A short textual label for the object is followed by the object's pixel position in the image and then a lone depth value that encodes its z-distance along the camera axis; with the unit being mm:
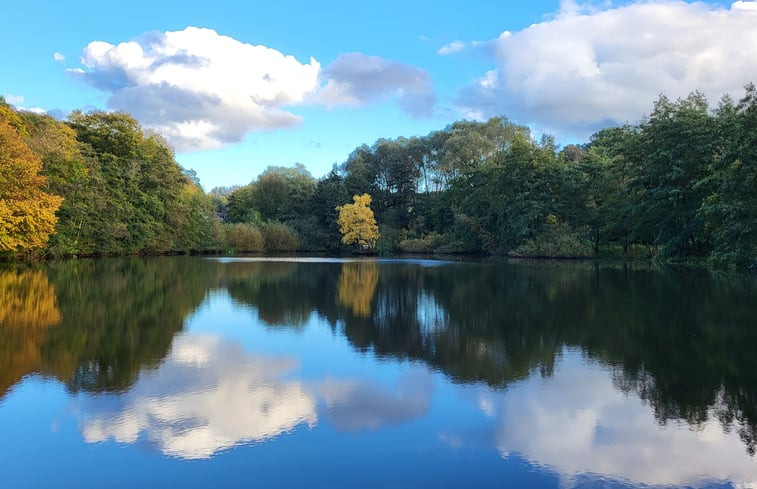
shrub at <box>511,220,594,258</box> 37844
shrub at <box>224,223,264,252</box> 53281
